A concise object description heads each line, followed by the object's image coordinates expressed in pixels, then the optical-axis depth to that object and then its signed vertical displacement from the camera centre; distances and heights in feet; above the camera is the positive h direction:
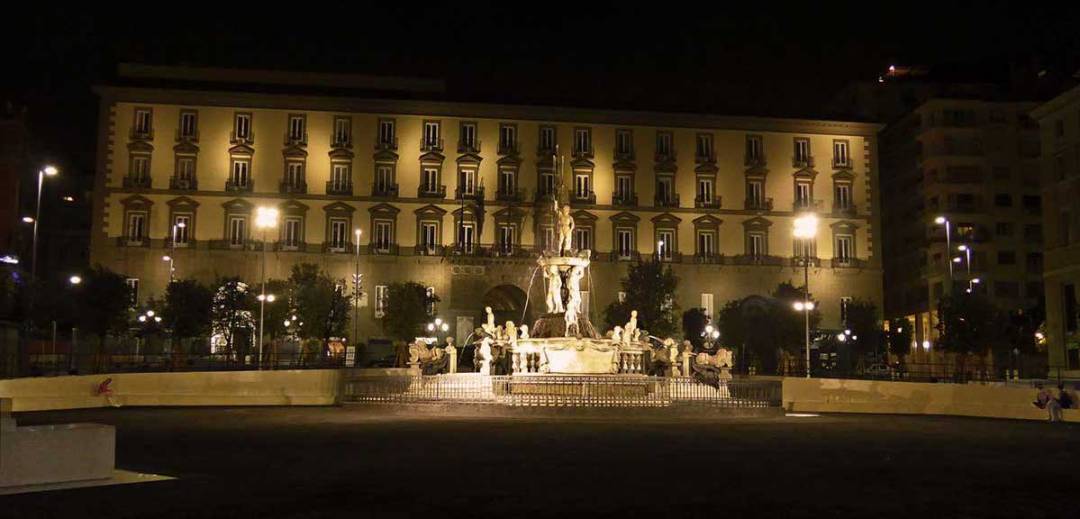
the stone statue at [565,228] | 115.24 +14.94
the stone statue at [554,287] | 113.50 +7.77
